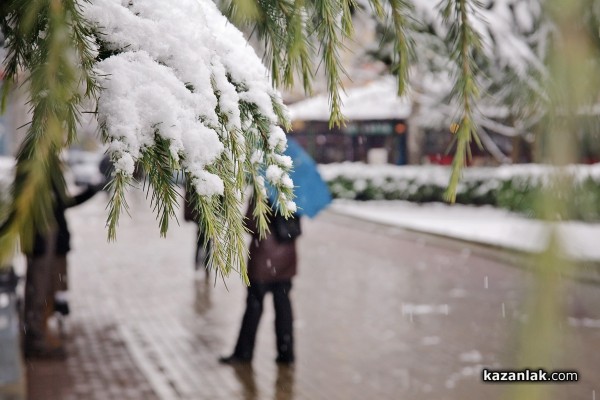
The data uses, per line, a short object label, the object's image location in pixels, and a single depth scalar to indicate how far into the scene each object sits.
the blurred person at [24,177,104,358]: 6.16
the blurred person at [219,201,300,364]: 5.74
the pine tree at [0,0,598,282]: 0.96
